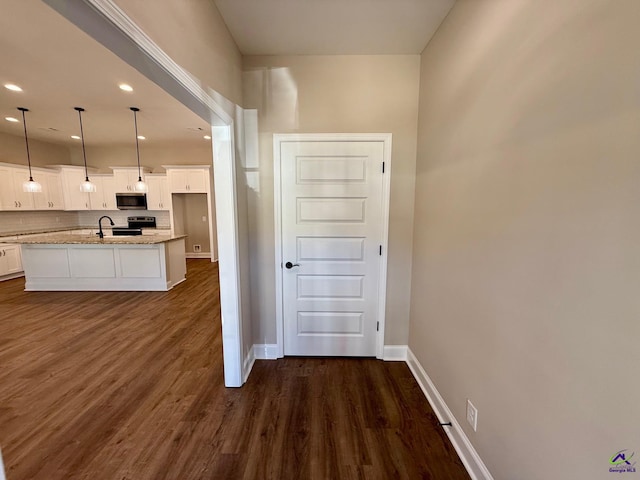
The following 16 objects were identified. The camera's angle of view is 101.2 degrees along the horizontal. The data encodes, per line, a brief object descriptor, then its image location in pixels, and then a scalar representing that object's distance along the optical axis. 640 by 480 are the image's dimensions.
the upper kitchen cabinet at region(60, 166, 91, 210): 6.54
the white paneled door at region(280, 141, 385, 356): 2.42
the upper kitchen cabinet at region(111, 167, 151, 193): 6.63
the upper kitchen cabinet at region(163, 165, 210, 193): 6.72
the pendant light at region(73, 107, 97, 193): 4.73
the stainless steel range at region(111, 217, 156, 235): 7.07
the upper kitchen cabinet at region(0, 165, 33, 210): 5.30
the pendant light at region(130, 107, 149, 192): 4.61
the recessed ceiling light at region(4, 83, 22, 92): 3.24
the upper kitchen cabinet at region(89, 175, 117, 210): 6.73
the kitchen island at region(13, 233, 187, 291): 4.67
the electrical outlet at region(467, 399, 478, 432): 1.52
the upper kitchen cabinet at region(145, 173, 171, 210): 6.76
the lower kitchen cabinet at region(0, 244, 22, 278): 5.22
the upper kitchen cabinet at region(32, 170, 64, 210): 6.03
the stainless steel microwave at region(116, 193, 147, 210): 6.77
